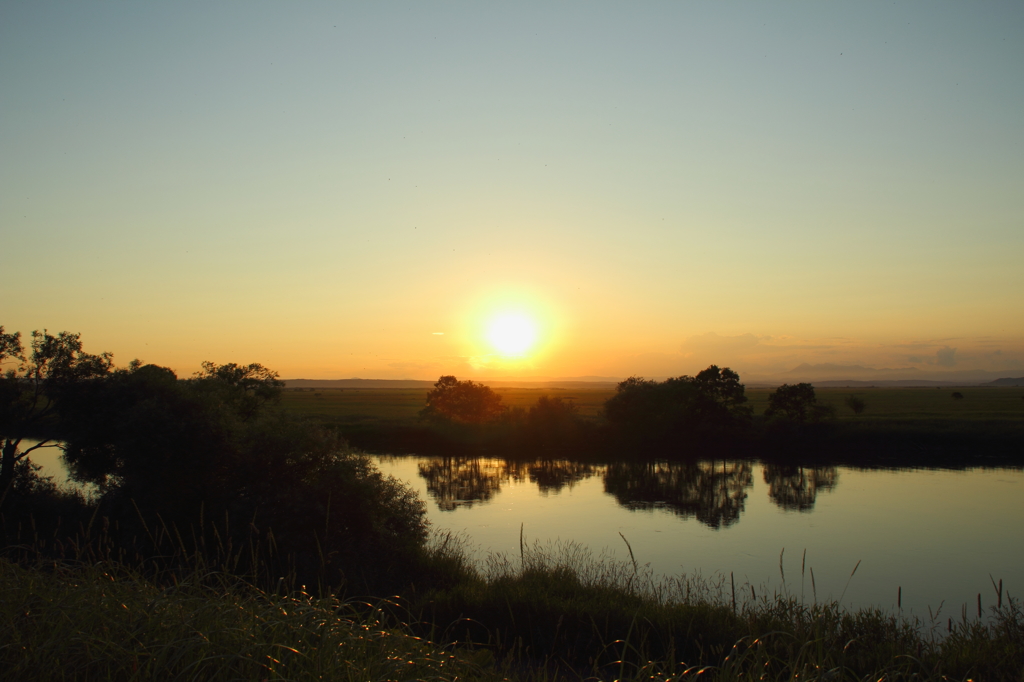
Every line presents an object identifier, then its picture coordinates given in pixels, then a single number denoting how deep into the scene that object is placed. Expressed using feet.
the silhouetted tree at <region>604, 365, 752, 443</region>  163.12
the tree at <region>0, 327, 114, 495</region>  76.13
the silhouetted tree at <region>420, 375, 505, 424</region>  192.24
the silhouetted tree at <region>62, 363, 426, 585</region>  57.31
